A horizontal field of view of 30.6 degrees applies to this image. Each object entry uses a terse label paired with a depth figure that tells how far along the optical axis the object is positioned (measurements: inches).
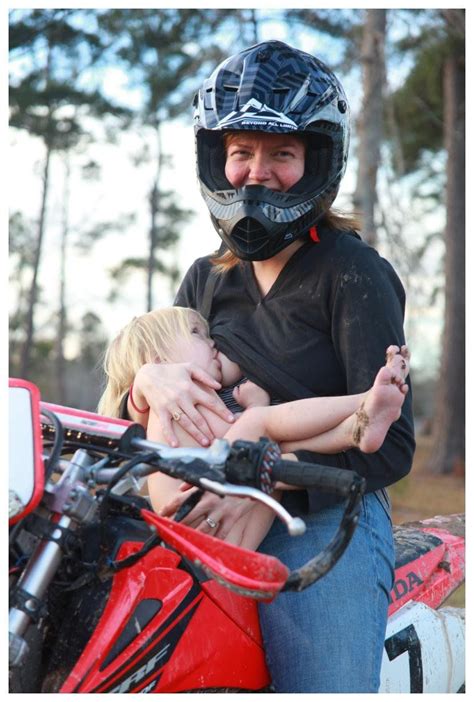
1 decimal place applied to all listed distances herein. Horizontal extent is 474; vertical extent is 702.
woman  90.5
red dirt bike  67.9
